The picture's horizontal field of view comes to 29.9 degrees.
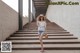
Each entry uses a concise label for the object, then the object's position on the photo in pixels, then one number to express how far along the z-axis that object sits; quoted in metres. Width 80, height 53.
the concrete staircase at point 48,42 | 3.89
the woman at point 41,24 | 3.76
